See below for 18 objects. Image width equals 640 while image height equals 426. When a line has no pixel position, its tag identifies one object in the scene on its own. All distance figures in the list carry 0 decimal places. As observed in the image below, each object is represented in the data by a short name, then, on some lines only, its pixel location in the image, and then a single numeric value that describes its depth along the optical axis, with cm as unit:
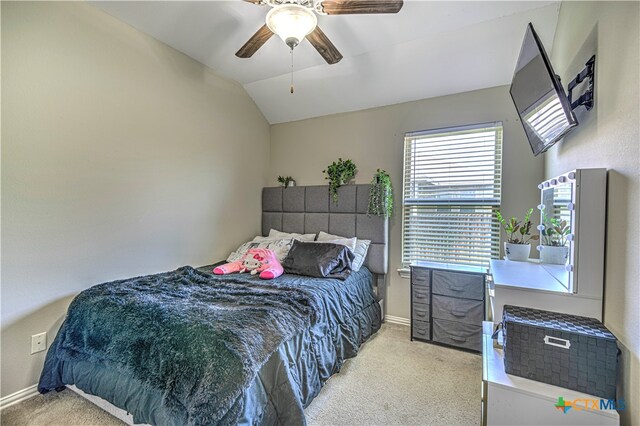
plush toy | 270
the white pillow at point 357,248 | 303
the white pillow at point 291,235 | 348
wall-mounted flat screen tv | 144
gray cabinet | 263
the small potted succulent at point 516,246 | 215
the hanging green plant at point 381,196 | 318
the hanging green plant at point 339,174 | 350
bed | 132
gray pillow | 271
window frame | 284
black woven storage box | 108
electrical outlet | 200
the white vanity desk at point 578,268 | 129
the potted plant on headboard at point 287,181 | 395
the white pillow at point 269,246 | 312
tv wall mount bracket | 144
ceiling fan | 168
